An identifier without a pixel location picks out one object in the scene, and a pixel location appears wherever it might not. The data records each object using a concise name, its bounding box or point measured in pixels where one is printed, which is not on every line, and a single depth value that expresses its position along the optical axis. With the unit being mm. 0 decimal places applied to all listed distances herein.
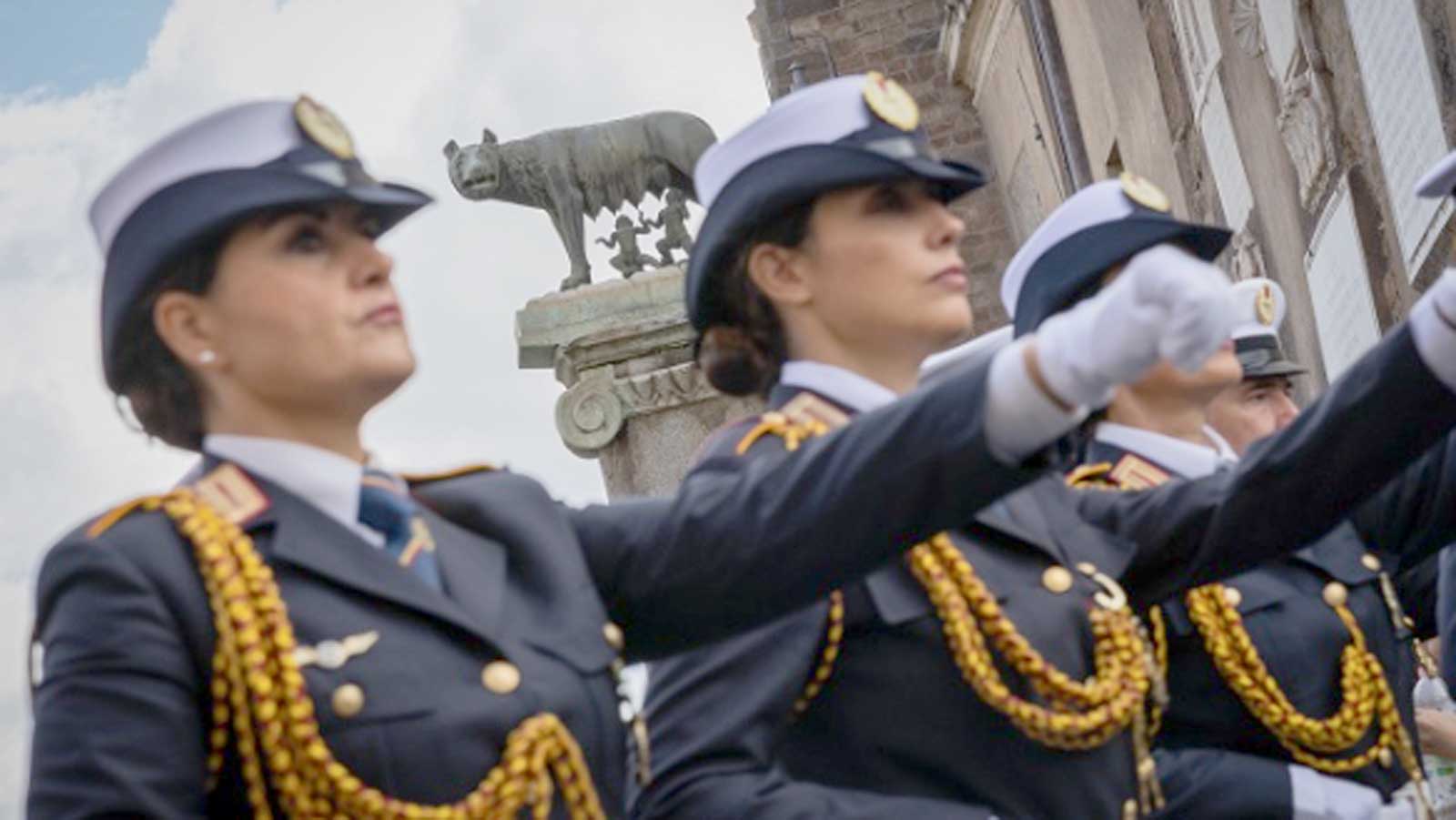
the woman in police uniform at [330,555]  3434
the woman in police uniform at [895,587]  4242
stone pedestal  11227
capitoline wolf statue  12609
